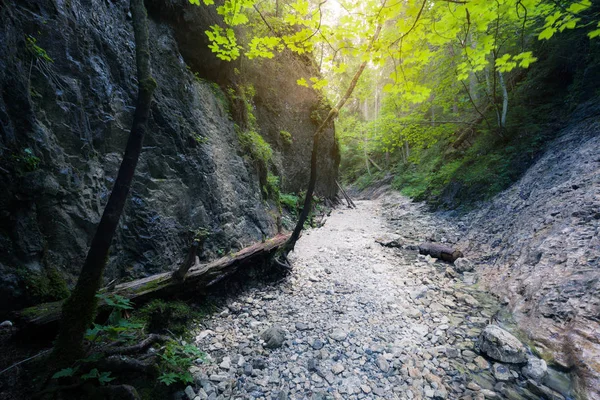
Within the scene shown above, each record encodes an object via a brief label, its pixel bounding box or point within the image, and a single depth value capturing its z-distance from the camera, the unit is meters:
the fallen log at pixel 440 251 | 5.77
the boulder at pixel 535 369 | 2.53
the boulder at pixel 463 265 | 5.19
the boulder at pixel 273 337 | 3.31
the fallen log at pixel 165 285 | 2.32
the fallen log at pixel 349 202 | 16.53
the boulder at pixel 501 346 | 2.75
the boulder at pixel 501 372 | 2.62
